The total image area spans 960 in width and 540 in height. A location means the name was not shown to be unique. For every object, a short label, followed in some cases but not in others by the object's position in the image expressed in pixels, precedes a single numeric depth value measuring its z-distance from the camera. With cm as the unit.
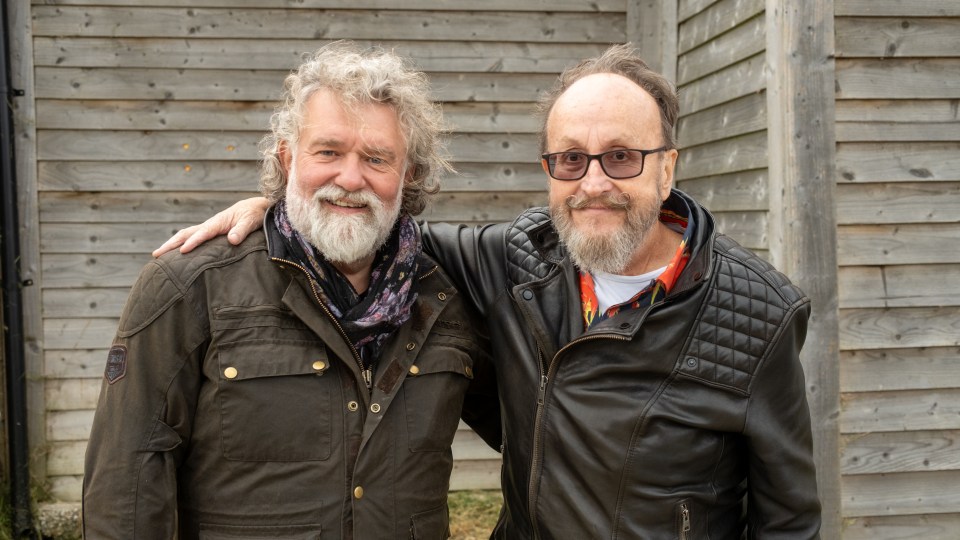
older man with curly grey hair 186
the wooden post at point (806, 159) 338
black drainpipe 424
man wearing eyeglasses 193
